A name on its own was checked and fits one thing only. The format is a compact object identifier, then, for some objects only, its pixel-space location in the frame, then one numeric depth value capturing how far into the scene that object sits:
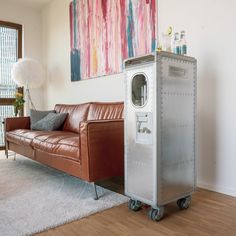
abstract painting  2.87
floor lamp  4.33
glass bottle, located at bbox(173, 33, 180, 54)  2.18
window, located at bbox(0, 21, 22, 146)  4.74
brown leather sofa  2.11
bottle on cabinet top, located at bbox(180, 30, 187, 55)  2.20
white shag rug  1.68
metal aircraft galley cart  1.71
